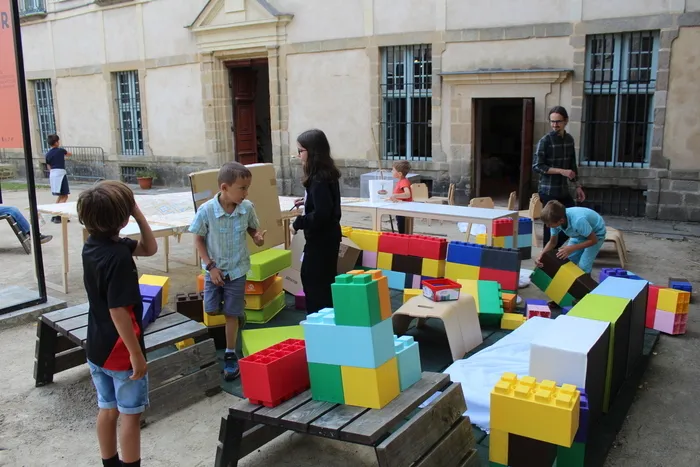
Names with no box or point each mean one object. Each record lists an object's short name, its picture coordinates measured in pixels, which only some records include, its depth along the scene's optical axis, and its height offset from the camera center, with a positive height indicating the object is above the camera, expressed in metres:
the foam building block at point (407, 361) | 2.83 -1.06
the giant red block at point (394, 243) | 5.99 -1.12
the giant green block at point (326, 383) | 2.71 -1.10
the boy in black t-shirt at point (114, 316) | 2.56 -0.77
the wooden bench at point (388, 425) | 2.50 -1.23
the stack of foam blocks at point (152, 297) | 4.04 -1.13
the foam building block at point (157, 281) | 4.76 -1.14
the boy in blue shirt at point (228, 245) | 3.96 -0.74
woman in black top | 4.14 -0.62
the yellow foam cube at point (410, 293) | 4.91 -1.29
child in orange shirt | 7.46 -0.74
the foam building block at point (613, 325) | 3.52 -1.14
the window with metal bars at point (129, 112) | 15.79 +0.43
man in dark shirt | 6.27 -0.39
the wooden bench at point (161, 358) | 3.69 -1.40
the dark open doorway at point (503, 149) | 10.18 -0.54
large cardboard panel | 5.63 -0.68
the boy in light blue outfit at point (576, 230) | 5.15 -0.91
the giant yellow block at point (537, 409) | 2.66 -1.22
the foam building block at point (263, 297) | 5.17 -1.39
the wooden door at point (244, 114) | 14.22 +0.31
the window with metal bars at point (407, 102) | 11.41 +0.43
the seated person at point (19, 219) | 7.90 -1.11
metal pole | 5.09 -0.11
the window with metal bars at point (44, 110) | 17.67 +0.58
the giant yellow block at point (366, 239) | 6.21 -1.10
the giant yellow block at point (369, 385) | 2.62 -1.08
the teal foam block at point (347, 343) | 2.61 -0.90
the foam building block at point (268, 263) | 5.05 -1.10
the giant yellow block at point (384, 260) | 6.13 -1.29
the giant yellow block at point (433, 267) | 5.87 -1.31
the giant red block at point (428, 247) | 5.86 -1.13
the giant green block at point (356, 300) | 2.58 -0.71
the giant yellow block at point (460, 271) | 5.71 -1.32
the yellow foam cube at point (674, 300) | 4.75 -1.34
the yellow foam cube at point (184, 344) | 4.36 -1.47
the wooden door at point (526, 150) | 10.08 -0.42
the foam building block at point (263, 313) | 5.21 -1.53
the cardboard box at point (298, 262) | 5.90 -1.28
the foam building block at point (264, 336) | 4.23 -1.43
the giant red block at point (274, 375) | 2.71 -1.08
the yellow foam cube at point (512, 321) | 4.88 -1.51
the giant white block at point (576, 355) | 3.04 -1.13
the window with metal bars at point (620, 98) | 9.57 +0.38
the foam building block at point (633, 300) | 3.95 -1.13
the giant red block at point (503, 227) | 6.06 -0.99
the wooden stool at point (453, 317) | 4.25 -1.33
